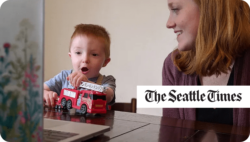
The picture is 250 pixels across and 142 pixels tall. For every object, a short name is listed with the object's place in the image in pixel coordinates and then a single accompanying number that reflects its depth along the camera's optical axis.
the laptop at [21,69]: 0.36
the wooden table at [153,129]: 0.57
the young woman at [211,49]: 1.14
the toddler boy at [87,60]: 1.18
